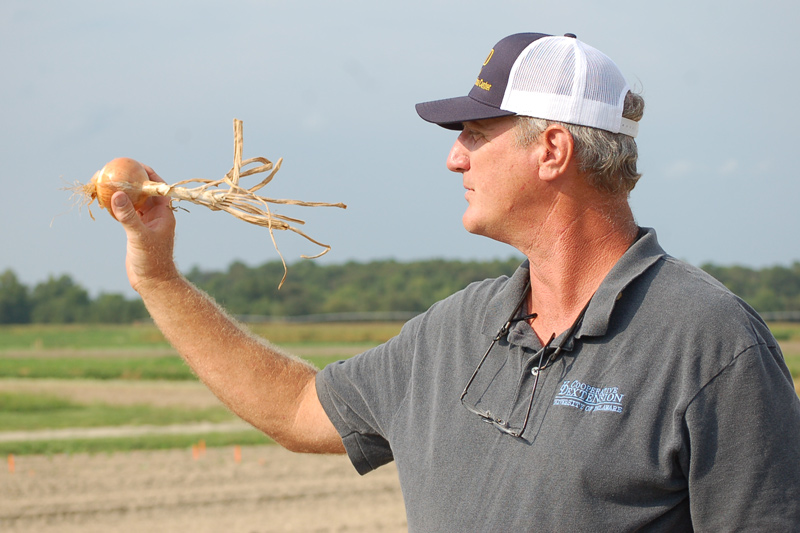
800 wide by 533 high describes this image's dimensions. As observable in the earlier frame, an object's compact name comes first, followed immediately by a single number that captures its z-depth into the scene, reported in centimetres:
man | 164
